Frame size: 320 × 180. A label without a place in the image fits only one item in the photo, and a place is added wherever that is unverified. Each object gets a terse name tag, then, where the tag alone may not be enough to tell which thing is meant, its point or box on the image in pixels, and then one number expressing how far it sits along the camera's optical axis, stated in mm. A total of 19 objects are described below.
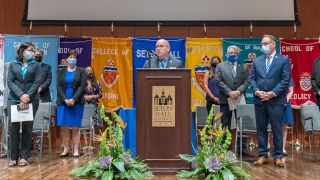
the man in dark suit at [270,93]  4215
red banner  7137
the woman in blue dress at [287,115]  5453
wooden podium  3324
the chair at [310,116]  5176
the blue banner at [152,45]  7164
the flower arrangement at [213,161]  3070
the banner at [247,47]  7137
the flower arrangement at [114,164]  3111
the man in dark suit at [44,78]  5395
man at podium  4059
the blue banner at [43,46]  6977
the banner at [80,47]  7117
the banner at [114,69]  7160
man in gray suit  4855
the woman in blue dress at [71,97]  5191
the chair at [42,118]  4916
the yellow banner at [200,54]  7164
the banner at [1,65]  6844
